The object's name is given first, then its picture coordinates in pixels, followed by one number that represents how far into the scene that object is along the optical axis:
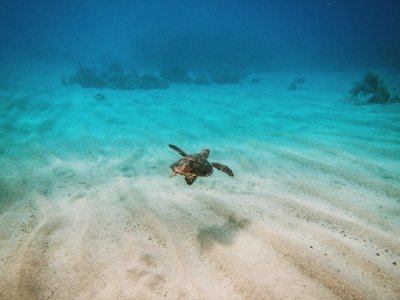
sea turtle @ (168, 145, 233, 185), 2.98
